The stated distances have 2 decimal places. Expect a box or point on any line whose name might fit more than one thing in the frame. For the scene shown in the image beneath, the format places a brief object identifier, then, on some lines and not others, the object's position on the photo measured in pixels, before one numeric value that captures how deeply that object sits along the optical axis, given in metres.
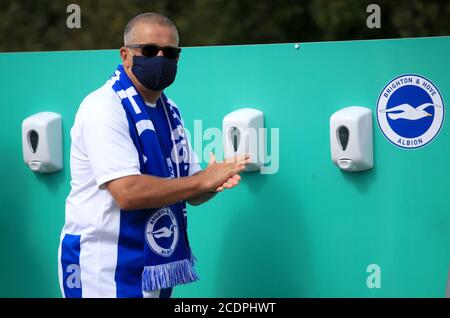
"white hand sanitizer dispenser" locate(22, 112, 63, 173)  9.57
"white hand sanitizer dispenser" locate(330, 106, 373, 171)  8.37
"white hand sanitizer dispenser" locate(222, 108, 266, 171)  8.78
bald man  7.21
